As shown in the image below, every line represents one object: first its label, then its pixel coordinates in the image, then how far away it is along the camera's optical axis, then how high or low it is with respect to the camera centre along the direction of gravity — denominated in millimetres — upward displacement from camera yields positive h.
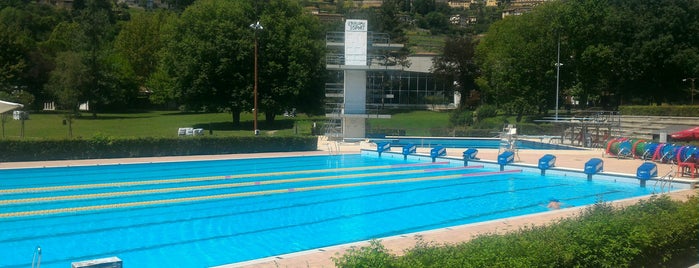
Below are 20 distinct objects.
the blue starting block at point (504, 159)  24859 -2438
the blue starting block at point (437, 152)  28078 -2481
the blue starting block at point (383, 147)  30622 -2466
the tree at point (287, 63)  48688 +2593
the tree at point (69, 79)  51188 +1315
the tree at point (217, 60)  48250 +2751
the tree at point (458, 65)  70125 +3644
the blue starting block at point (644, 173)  19672 -2326
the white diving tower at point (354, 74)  38781 +1420
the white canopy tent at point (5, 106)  17859 -373
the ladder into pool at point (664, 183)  18756 -2589
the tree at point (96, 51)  58281 +4306
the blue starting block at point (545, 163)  23609 -2452
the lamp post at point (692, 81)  48312 +1430
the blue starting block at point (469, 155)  26547 -2448
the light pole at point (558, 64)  47031 +2570
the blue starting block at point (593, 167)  21641 -2389
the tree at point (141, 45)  70625 +5642
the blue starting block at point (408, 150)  29531 -2508
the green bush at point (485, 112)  53009 -1229
